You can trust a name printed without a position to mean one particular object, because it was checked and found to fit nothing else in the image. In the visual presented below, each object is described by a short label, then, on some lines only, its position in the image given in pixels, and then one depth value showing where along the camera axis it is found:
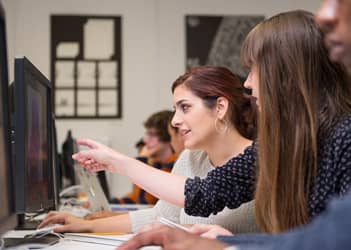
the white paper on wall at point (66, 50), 4.78
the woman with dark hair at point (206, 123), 1.96
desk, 1.38
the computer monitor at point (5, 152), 1.03
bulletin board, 4.78
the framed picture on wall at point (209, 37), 4.88
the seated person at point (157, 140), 3.97
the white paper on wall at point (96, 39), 4.81
